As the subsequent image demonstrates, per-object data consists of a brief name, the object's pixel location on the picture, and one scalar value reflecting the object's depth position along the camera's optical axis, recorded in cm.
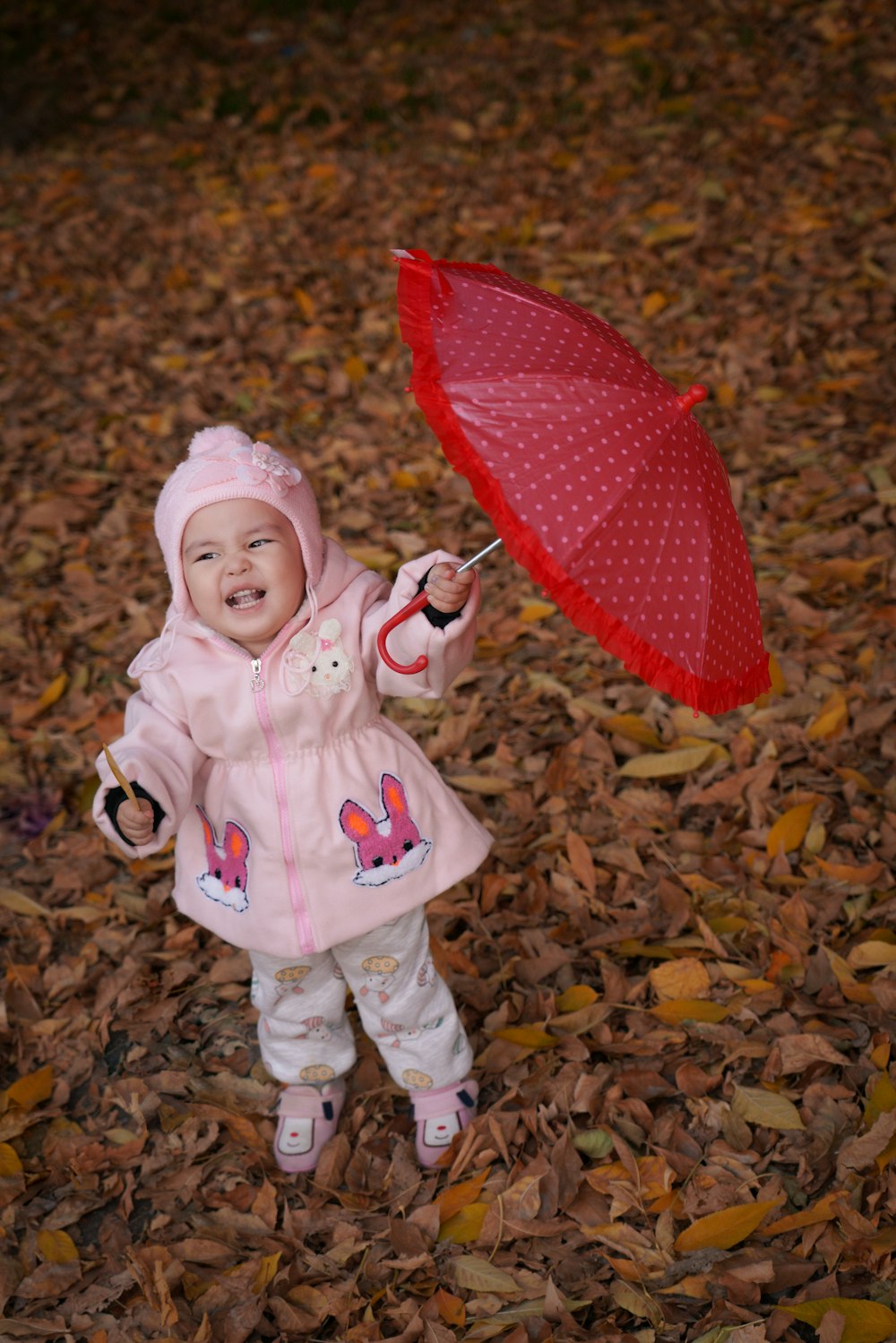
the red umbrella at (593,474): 174
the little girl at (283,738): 202
